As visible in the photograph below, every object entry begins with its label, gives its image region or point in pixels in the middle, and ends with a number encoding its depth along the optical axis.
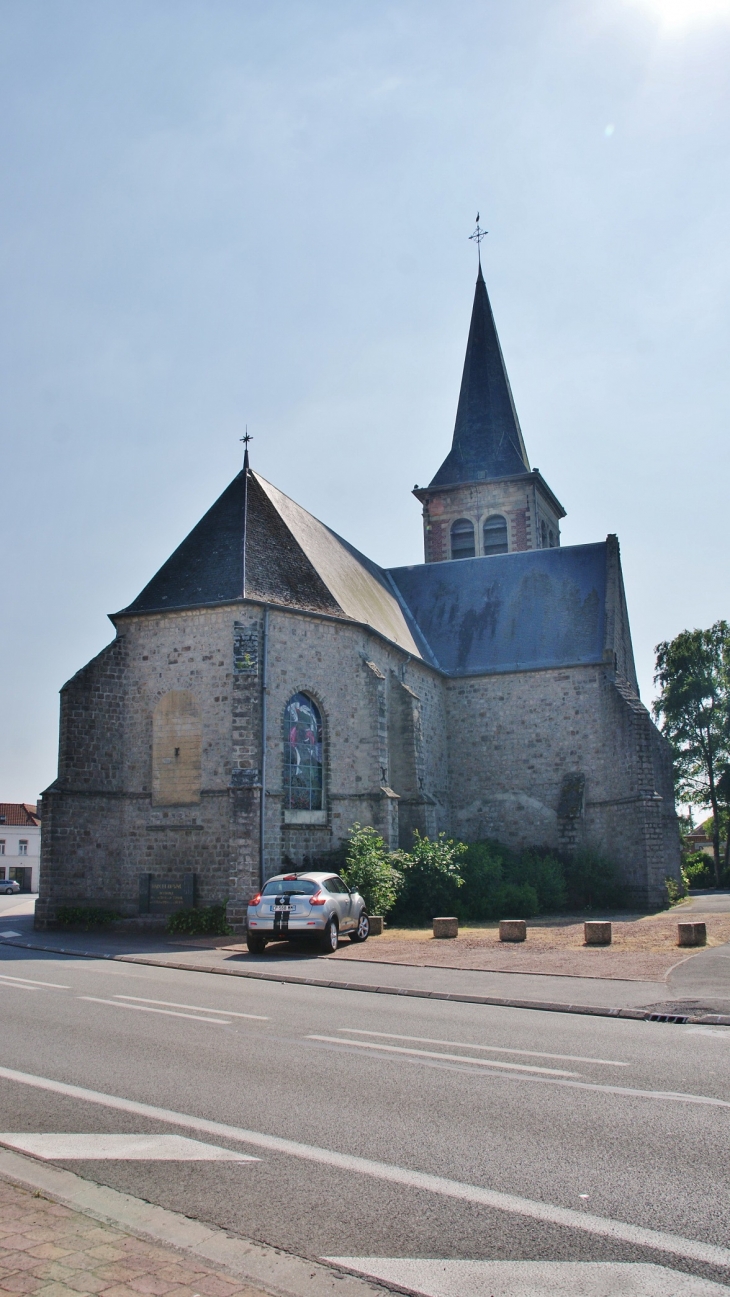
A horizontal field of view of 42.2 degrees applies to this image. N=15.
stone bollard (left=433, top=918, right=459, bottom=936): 16.52
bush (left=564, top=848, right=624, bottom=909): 23.75
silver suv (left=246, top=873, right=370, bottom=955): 14.52
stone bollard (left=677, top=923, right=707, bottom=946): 14.18
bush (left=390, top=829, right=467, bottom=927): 20.16
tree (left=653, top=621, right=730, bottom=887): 44.22
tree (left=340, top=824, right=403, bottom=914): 19.12
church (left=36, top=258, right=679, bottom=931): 20.16
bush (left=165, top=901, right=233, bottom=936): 18.47
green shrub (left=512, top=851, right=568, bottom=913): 23.16
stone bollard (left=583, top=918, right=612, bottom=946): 15.15
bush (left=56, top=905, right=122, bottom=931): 20.06
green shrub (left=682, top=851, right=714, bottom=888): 43.78
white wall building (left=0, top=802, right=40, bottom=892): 64.38
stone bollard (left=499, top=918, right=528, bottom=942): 15.69
